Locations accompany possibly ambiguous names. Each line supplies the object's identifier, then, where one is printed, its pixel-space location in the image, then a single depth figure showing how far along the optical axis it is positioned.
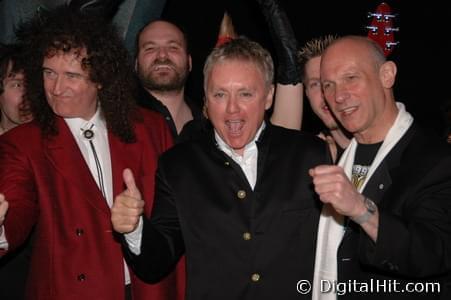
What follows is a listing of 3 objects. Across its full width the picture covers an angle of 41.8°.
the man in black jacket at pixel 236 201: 2.29
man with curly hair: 2.44
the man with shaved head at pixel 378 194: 1.89
